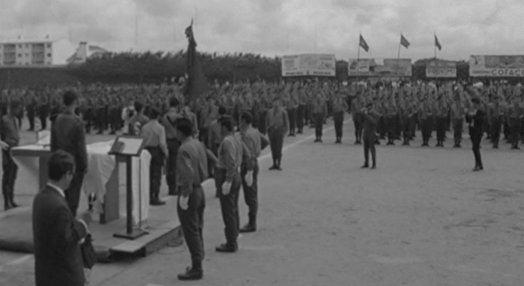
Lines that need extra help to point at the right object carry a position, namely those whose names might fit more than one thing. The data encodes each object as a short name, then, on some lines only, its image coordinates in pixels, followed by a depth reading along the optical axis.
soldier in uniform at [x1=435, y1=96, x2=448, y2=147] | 25.64
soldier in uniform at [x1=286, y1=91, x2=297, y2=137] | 28.91
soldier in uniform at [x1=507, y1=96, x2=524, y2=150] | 24.89
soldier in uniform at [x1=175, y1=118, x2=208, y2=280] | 7.75
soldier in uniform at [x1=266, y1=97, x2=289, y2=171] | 18.17
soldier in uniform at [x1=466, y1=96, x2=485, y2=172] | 18.11
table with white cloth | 9.87
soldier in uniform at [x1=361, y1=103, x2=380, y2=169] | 18.50
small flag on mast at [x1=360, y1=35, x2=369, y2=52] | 43.22
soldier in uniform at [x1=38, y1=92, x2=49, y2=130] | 31.02
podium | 8.91
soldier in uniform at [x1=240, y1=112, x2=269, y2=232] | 10.15
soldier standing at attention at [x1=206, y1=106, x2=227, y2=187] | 14.30
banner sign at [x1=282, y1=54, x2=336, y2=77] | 48.00
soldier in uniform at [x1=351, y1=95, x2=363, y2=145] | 26.19
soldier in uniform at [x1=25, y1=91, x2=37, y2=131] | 31.39
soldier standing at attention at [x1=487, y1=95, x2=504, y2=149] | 25.25
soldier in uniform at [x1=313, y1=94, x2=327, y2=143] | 26.42
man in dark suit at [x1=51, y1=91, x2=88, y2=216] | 8.42
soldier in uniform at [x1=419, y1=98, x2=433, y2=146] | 25.84
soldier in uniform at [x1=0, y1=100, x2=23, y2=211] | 11.55
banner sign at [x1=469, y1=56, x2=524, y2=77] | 44.19
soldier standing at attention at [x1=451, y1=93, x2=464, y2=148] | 24.93
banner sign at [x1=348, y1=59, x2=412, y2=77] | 47.81
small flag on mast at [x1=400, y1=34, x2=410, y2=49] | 40.97
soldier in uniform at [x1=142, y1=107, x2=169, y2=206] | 12.05
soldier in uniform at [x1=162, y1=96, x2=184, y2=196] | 13.37
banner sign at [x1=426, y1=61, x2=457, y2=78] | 47.47
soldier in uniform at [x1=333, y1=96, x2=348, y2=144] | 26.42
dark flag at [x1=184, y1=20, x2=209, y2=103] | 12.31
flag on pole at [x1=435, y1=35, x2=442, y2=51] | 40.35
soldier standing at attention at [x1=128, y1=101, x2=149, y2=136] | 12.77
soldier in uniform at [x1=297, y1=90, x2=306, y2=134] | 30.39
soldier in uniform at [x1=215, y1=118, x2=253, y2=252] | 8.92
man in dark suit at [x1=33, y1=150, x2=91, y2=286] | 4.75
